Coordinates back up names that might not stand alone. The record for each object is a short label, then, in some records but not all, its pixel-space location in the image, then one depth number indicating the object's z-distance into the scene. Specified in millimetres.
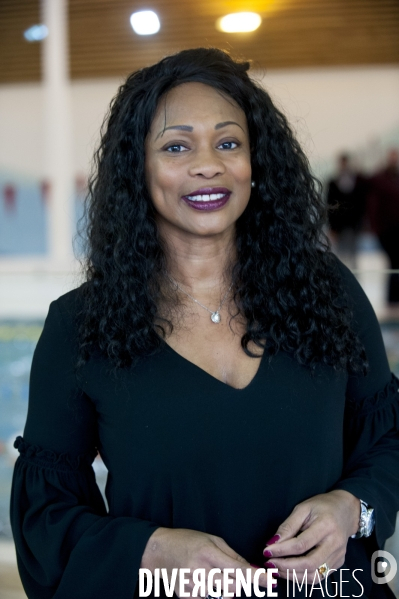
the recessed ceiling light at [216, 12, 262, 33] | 4273
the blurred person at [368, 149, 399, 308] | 4234
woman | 1114
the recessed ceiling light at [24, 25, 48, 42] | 3975
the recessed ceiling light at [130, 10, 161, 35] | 4207
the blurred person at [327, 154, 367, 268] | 4406
